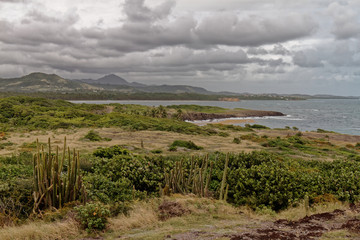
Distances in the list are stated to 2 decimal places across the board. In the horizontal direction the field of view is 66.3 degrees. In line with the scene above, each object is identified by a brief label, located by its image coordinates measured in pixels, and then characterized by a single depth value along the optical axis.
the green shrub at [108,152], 21.27
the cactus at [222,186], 12.70
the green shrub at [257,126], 86.56
